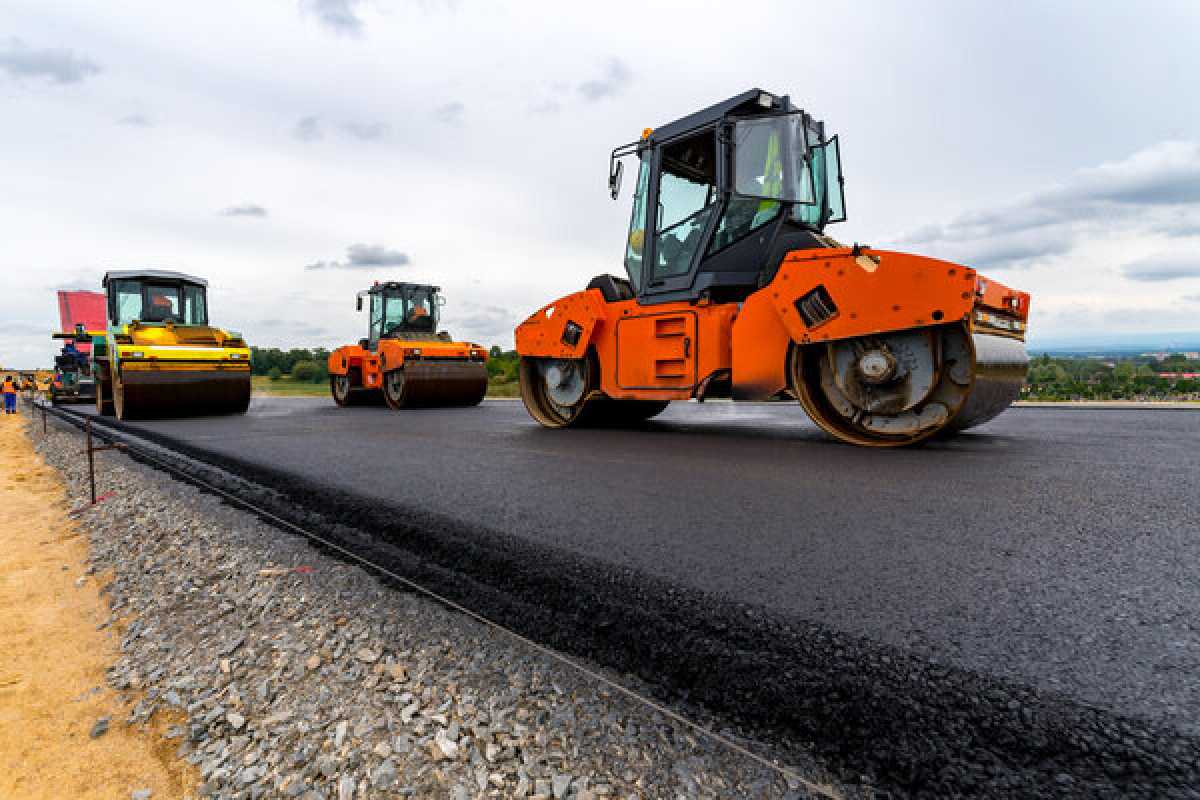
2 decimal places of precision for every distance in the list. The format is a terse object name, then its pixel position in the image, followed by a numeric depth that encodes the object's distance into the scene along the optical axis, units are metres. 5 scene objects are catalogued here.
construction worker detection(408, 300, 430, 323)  13.30
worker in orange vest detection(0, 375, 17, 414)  19.17
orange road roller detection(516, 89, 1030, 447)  4.20
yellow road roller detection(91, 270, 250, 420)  9.44
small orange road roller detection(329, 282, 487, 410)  11.87
